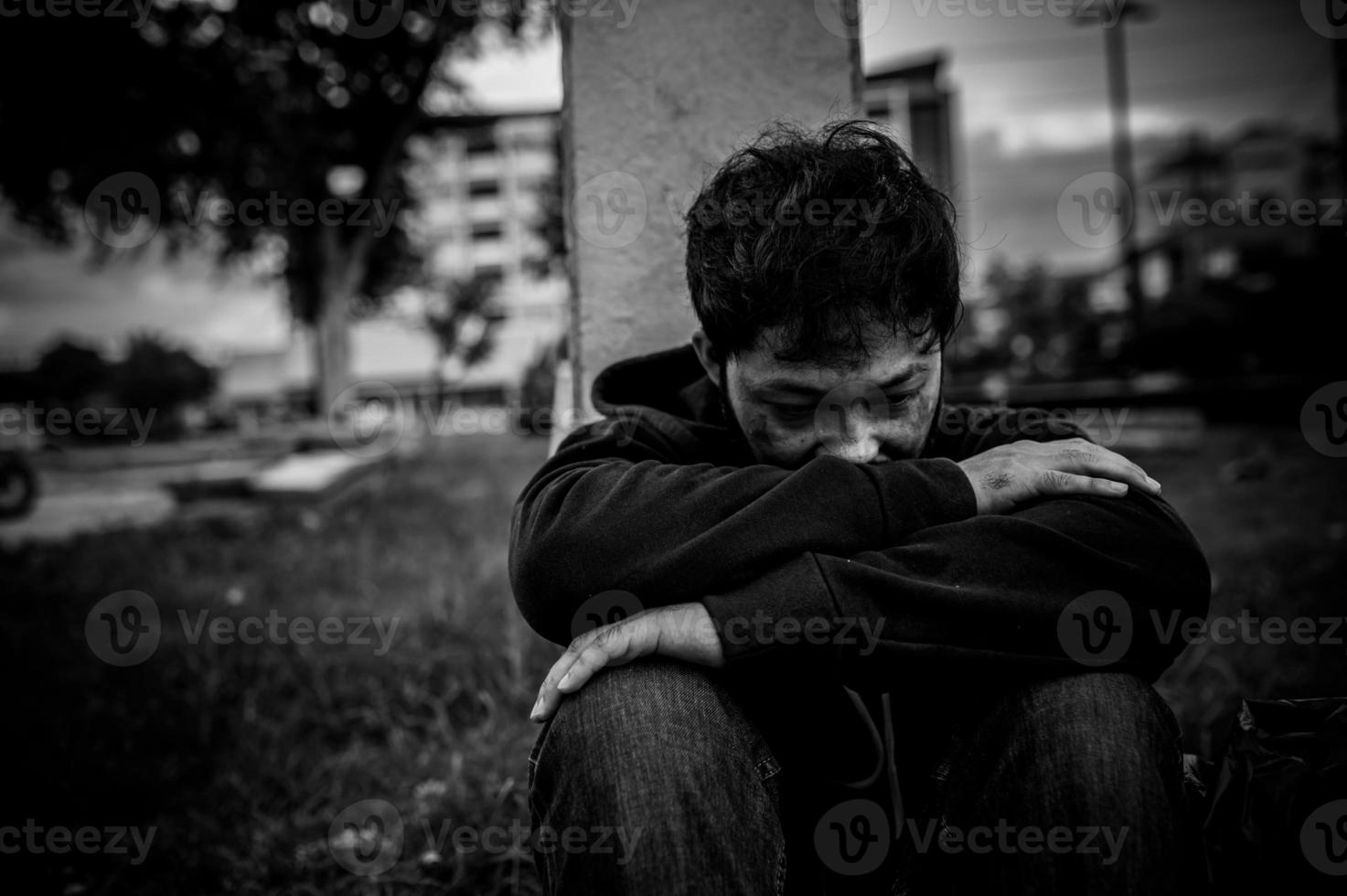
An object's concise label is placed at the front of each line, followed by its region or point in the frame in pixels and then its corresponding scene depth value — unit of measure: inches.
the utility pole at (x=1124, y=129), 603.5
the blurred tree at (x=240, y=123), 419.5
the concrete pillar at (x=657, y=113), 93.3
